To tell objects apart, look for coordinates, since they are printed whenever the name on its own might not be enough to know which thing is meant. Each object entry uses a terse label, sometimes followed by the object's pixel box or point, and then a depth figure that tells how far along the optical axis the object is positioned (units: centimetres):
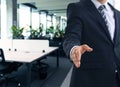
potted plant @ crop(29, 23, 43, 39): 802
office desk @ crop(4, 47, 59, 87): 331
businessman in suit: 92
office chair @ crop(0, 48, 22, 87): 356
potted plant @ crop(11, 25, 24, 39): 677
